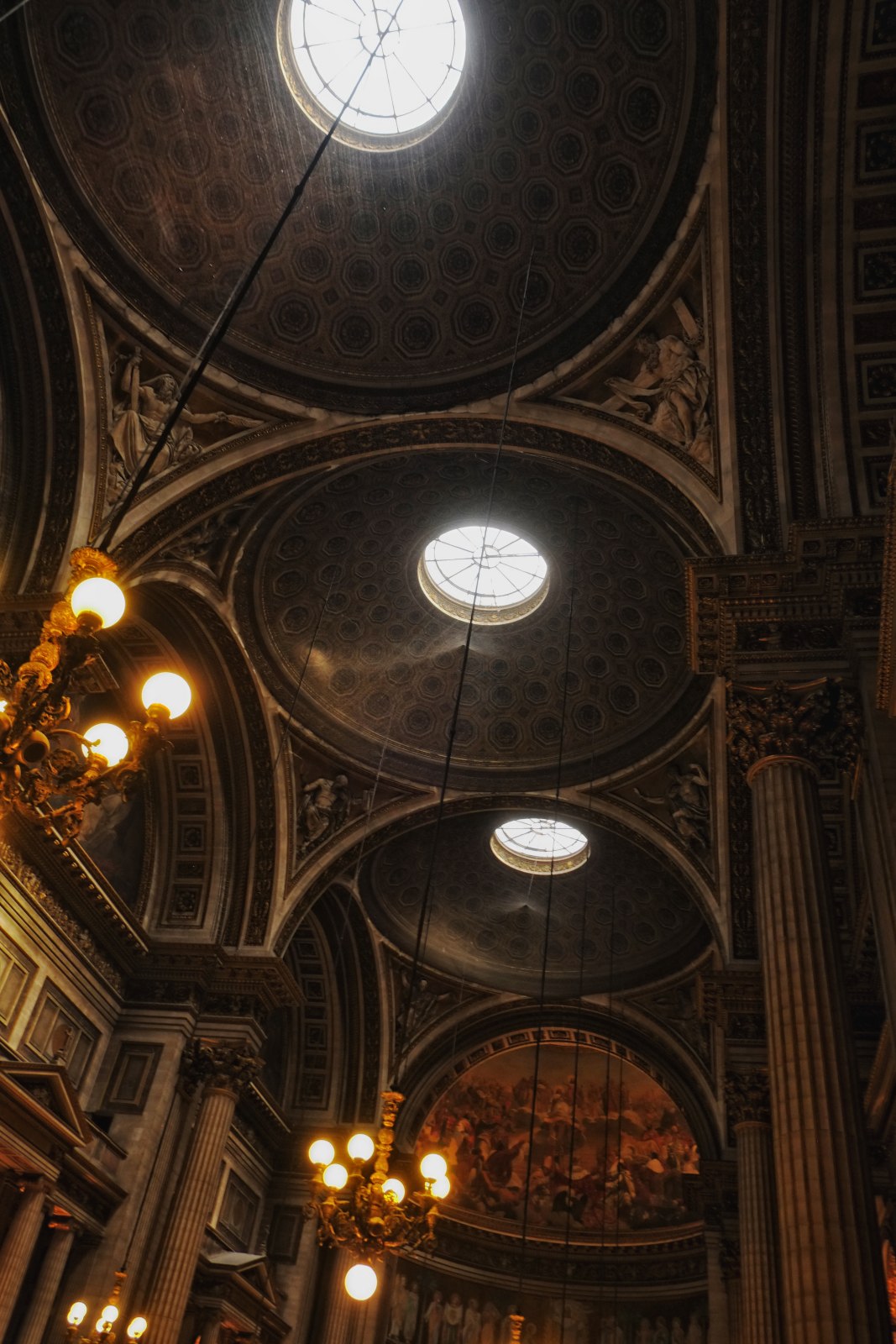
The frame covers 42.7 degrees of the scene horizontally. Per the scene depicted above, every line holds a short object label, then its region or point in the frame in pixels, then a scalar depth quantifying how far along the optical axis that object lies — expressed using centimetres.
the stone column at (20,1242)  1134
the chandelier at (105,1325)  1065
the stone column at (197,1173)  1316
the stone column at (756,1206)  1208
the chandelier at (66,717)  567
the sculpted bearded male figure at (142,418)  1226
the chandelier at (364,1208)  965
